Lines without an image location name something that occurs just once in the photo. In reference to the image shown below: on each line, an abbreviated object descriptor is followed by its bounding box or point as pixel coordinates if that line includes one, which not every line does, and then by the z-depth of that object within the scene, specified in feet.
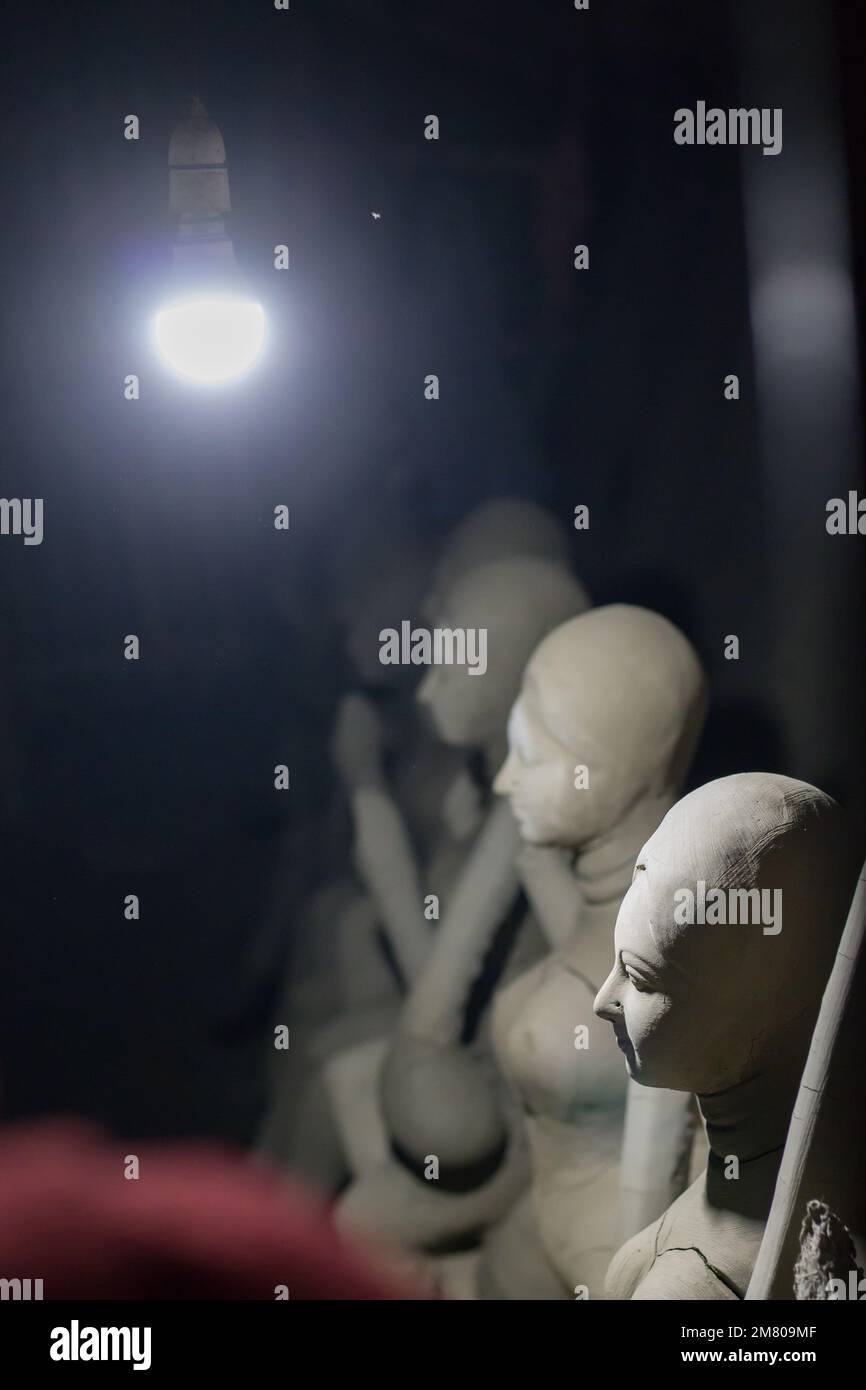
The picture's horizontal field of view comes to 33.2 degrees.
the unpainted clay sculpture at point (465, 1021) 8.09
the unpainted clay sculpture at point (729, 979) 6.40
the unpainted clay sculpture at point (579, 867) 7.96
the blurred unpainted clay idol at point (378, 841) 8.22
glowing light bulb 8.38
